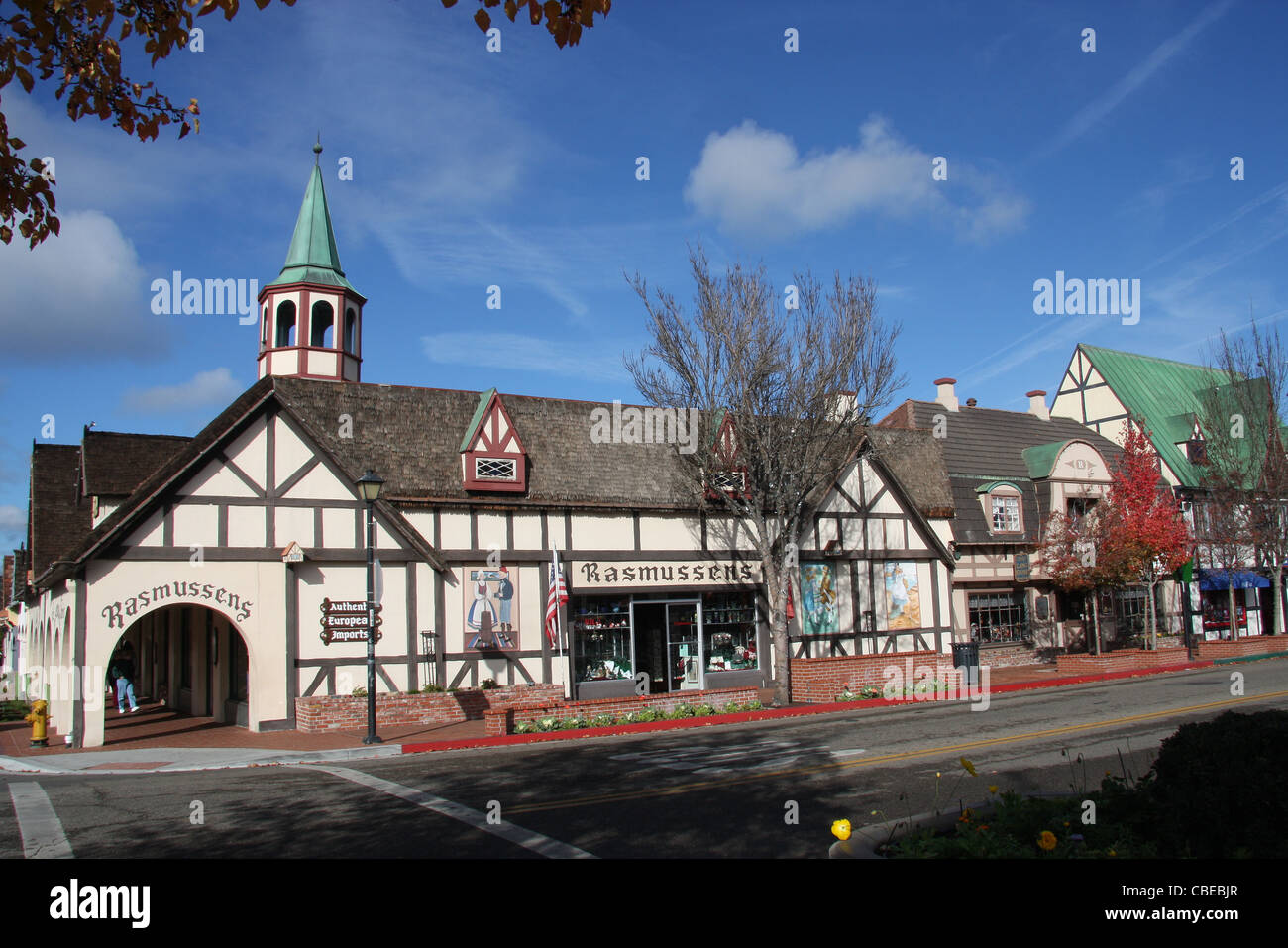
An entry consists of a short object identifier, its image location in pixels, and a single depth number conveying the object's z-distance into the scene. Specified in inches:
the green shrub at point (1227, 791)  226.7
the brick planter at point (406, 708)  761.0
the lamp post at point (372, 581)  674.8
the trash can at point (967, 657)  973.8
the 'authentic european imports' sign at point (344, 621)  799.7
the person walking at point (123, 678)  989.2
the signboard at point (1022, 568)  1248.2
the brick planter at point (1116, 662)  1122.7
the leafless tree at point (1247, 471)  1441.9
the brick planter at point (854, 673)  906.1
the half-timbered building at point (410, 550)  768.3
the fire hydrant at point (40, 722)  704.4
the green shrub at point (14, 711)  1010.6
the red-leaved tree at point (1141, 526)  1155.3
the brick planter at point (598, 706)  716.0
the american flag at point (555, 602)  888.3
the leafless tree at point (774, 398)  882.8
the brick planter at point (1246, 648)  1304.1
